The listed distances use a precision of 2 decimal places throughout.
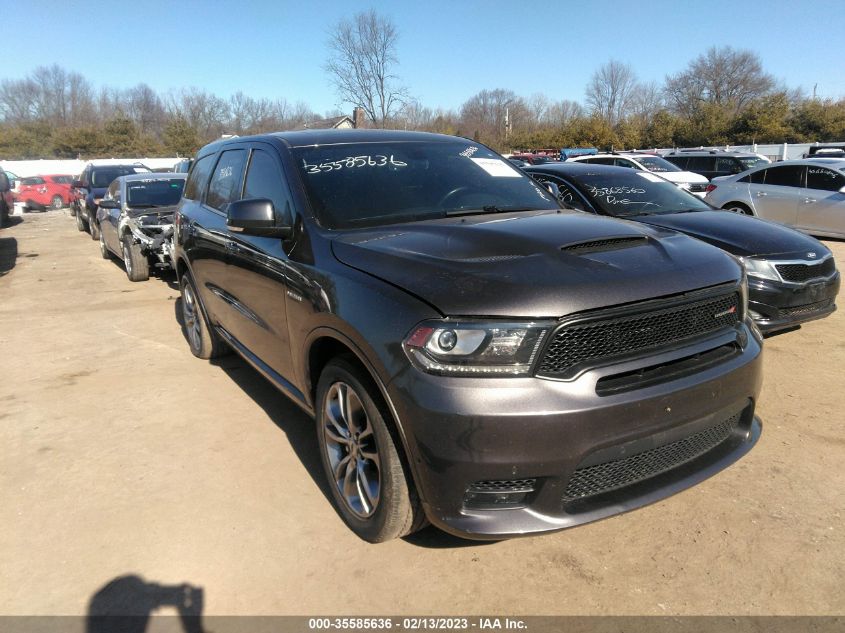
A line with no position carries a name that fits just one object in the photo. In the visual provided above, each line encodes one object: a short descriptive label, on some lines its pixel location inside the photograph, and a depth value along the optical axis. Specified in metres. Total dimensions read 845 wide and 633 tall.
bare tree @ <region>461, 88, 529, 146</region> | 58.84
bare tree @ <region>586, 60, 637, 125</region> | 69.75
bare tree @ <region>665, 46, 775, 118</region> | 59.12
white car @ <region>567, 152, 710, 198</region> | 14.30
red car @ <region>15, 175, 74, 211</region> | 26.30
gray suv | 2.11
